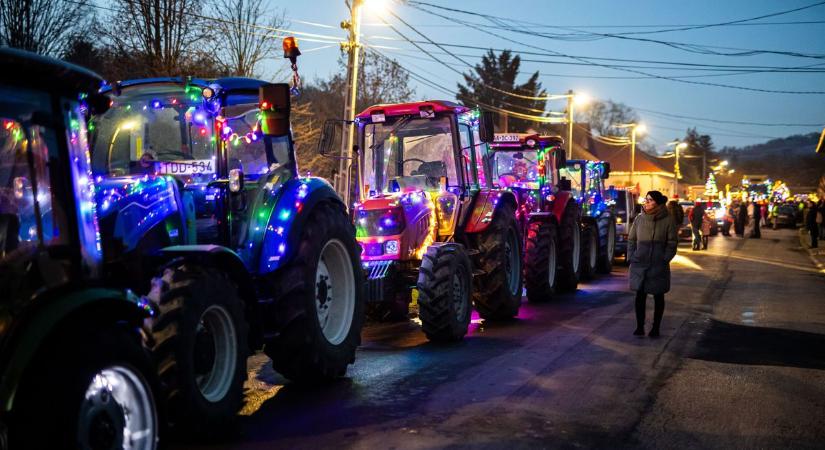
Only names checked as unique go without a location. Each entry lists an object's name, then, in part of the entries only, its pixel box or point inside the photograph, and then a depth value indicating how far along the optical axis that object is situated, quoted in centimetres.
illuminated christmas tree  7160
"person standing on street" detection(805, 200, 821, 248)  3316
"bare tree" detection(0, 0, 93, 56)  2381
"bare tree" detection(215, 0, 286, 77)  2750
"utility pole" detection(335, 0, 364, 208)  2081
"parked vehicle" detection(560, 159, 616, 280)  1934
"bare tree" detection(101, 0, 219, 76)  2438
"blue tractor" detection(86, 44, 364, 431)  562
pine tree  6331
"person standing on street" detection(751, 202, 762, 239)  4216
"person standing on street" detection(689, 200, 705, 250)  3059
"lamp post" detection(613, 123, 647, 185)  5938
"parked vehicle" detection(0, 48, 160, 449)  379
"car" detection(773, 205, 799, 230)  5753
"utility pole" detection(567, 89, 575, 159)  4194
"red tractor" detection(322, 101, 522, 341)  1065
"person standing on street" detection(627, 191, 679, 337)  1081
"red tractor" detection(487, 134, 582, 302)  1459
